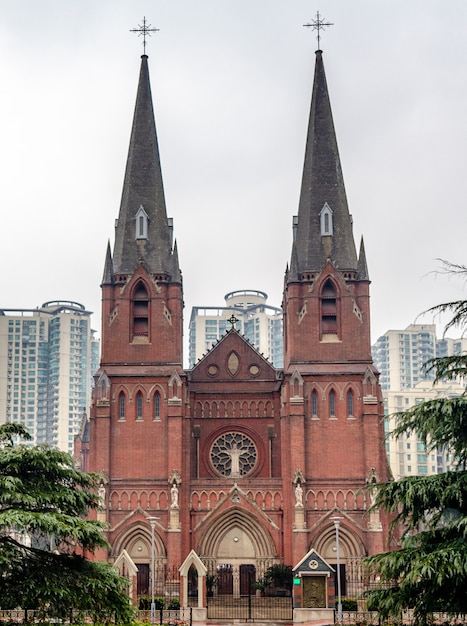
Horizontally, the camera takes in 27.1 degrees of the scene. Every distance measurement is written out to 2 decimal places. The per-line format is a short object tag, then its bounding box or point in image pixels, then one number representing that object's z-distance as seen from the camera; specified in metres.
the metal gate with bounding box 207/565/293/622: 47.03
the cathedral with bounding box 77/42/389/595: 55.47
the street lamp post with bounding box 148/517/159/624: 39.83
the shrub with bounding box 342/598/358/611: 46.28
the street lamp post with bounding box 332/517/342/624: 39.56
